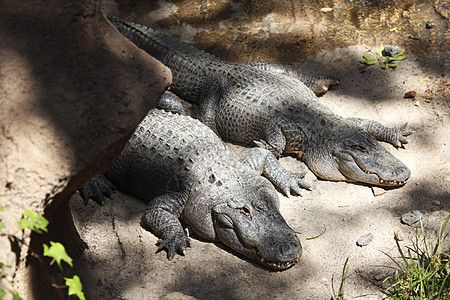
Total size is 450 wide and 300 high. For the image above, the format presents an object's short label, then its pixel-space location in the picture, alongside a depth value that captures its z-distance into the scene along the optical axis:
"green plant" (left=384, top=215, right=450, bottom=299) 6.71
